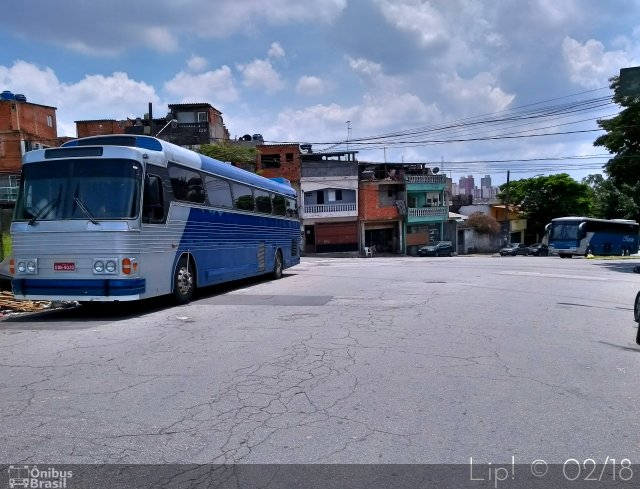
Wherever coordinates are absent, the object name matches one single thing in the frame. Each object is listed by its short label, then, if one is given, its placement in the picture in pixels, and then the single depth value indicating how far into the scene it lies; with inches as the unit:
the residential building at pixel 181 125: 1955.0
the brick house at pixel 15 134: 1787.6
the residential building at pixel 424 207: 2110.0
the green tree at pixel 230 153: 1615.4
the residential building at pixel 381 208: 2010.3
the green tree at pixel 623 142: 1058.1
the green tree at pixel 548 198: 2415.1
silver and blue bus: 369.7
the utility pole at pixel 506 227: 2482.0
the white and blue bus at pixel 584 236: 1686.8
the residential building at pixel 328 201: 1942.7
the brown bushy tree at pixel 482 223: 2393.0
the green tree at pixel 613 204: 2112.5
